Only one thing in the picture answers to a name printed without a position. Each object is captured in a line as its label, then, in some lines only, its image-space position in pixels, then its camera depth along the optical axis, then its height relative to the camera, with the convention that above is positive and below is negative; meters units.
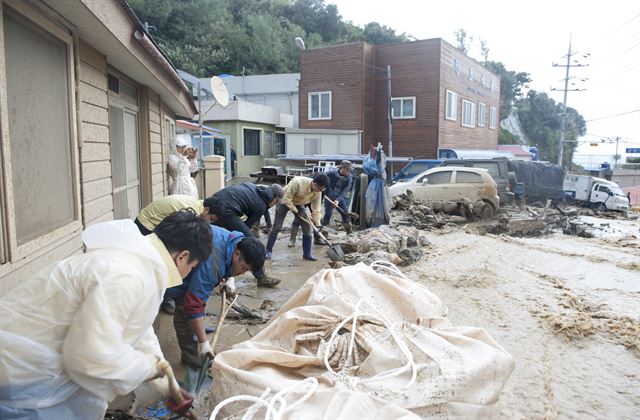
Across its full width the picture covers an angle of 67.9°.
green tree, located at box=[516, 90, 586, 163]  48.47 +3.49
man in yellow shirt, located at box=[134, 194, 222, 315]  4.46 -0.54
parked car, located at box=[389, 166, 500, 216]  12.28 -0.84
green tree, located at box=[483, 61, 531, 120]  47.53 +7.39
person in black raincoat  5.08 -0.58
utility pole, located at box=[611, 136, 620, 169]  46.76 -0.17
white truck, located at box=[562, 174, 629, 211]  15.37 -1.23
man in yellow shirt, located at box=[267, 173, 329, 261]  7.41 -0.82
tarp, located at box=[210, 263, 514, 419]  1.80 -0.94
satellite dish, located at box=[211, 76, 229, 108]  10.24 +1.35
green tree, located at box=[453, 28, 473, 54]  55.59 +13.49
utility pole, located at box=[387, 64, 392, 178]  21.50 +1.85
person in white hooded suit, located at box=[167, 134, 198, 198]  7.95 -0.32
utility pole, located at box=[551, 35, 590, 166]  34.03 +5.83
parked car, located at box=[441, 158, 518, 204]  13.09 -0.55
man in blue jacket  3.20 -0.84
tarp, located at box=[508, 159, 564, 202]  14.91 -0.77
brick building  21.90 +2.93
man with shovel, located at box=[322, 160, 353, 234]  9.13 -0.72
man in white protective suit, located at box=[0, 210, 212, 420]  1.57 -0.59
